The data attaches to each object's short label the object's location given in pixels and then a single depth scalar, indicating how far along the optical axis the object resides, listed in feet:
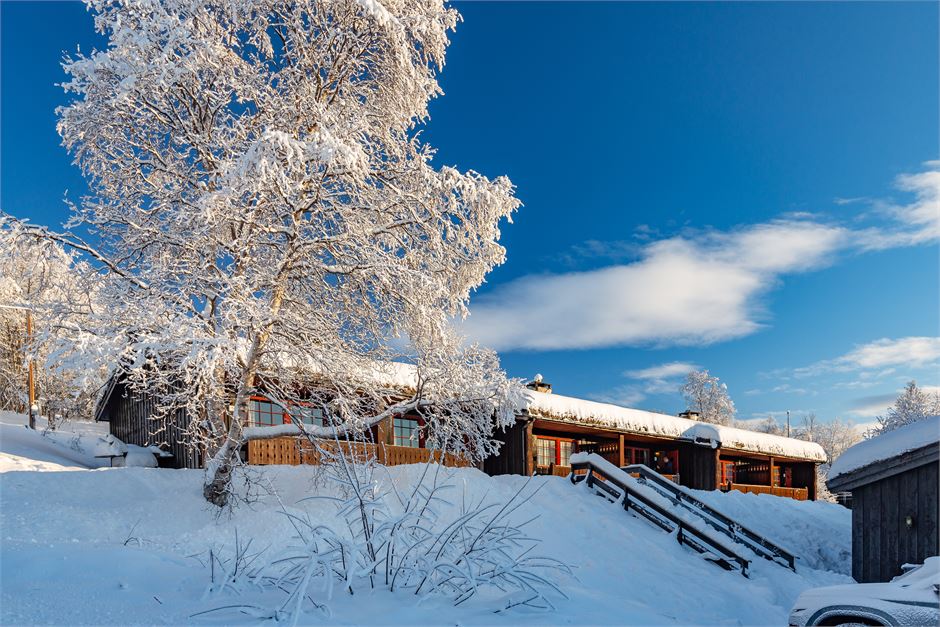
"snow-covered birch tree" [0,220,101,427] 31.50
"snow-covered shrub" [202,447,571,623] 14.37
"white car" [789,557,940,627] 18.51
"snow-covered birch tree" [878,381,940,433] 138.00
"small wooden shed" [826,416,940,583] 33.76
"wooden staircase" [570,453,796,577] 38.47
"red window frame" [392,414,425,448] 60.48
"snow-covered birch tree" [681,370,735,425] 151.23
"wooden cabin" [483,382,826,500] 61.87
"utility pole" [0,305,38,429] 77.61
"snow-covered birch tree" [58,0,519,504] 33.40
